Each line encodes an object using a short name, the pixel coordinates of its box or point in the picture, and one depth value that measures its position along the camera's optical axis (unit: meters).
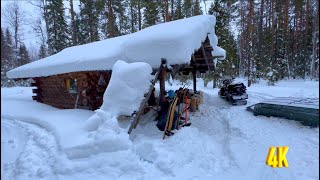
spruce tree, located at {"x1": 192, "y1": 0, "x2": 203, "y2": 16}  16.16
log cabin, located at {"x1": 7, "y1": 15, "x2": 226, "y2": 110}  4.69
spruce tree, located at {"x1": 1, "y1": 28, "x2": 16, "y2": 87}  17.72
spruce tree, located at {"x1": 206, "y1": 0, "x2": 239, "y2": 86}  12.44
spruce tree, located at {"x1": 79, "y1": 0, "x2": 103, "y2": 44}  16.97
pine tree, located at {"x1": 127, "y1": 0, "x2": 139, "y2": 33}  17.11
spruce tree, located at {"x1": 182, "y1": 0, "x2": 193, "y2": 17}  16.01
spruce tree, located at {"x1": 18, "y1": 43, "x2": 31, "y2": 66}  22.13
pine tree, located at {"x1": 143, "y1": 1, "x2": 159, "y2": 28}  15.92
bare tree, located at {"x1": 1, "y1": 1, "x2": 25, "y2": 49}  20.55
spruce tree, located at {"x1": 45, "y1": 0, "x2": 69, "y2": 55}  16.95
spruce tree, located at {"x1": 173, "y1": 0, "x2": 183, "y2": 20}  15.63
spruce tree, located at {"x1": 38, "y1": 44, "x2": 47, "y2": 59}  20.68
